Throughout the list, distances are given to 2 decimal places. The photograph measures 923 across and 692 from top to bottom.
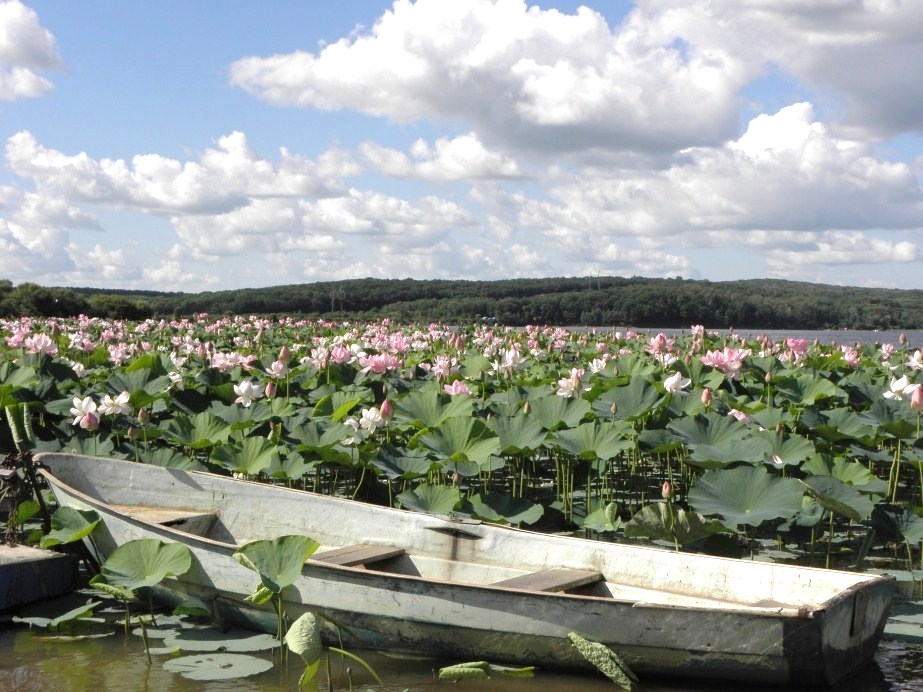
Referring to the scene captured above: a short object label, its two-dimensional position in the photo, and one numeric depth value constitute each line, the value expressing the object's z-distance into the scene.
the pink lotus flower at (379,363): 7.83
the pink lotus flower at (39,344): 8.02
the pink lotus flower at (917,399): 6.04
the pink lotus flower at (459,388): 7.04
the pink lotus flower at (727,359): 7.62
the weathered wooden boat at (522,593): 3.60
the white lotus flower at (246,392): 6.84
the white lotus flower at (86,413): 6.20
